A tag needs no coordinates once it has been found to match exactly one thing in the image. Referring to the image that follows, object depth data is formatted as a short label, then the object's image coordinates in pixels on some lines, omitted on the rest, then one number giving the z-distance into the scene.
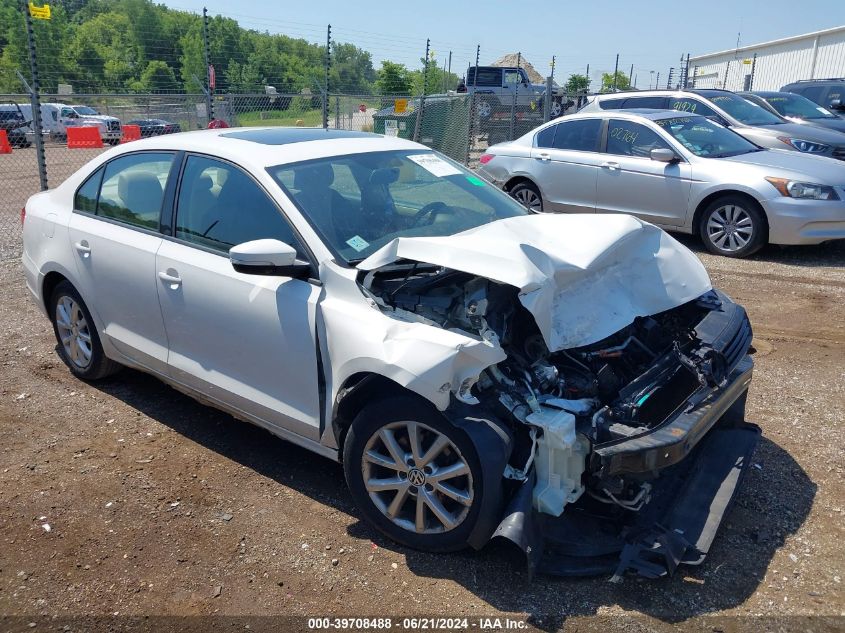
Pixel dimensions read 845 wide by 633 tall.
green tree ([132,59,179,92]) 26.00
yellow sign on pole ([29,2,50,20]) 9.45
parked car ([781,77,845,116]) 16.81
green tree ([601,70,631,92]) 61.33
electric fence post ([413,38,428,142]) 15.14
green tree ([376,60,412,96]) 34.22
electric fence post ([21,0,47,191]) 9.05
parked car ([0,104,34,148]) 23.48
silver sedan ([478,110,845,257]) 8.12
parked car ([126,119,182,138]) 21.64
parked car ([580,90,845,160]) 11.34
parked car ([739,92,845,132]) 14.09
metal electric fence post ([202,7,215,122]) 10.66
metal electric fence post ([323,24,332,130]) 12.76
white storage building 36.88
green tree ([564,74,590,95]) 54.31
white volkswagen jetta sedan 3.01
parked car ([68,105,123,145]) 25.44
